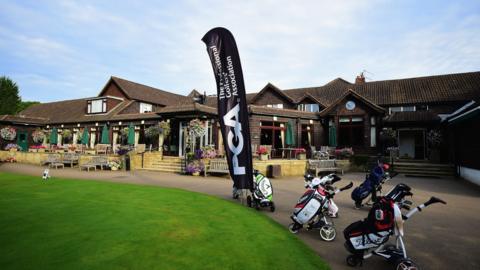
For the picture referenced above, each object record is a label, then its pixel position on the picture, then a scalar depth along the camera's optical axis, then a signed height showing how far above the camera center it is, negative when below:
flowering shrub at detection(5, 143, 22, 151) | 25.38 -0.59
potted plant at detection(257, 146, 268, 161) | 15.41 -0.58
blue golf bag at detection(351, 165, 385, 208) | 7.54 -1.16
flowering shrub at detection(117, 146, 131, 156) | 18.44 -0.64
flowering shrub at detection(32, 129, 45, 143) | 28.73 +0.64
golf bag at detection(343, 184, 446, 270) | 3.70 -1.28
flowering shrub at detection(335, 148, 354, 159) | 18.81 -0.65
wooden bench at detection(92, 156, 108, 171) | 17.56 -1.28
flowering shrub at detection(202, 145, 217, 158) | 15.49 -0.60
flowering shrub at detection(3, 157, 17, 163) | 23.20 -1.61
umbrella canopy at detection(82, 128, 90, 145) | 25.86 +0.43
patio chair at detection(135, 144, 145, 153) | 19.48 -0.46
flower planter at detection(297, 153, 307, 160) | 16.92 -0.79
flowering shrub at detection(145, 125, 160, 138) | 19.97 +0.87
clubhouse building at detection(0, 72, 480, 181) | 19.16 +2.04
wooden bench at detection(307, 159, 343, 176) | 15.90 -1.35
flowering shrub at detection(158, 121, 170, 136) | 19.61 +1.11
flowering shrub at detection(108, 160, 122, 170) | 17.59 -1.48
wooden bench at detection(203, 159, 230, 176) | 14.56 -1.30
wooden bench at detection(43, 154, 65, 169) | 19.10 -1.37
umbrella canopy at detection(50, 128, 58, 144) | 28.98 +0.56
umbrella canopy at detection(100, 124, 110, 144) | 24.51 +0.51
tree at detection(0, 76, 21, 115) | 49.47 +8.38
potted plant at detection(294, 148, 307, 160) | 16.92 -0.67
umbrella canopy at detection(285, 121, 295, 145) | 19.26 +0.53
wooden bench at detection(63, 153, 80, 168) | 19.58 -1.22
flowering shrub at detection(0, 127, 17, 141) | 27.73 +0.81
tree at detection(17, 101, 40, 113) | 55.53 +8.64
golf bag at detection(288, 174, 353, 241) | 5.08 -1.28
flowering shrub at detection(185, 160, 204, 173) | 15.13 -1.38
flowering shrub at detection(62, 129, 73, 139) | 28.00 +0.86
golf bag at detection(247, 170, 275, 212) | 7.32 -1.38
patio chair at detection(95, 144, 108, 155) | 22.52 -0.64
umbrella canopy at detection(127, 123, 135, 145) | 23.20 +0.59
